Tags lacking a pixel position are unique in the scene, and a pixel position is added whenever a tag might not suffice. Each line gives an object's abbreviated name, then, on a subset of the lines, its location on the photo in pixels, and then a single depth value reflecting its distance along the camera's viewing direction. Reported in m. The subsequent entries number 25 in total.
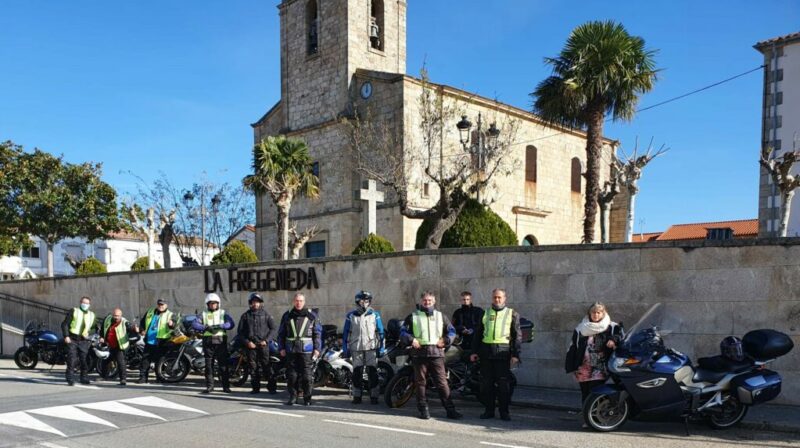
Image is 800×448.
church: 28.97
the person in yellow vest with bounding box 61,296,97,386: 12.84
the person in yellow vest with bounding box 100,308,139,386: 12.80
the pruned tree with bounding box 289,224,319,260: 26.79
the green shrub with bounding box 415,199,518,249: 14.70
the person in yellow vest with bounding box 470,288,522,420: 8.66
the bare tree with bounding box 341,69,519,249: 24.27
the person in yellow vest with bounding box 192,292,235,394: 11.57
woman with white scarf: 8.05
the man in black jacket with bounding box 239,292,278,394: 11.36
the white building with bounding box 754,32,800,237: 24.34
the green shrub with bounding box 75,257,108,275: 27.97
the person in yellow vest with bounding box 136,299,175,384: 13.04
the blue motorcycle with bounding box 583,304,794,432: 7.51
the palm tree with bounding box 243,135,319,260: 22.48
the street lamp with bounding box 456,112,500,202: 19.86
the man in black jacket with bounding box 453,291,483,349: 10.28
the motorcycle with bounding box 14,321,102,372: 16.31
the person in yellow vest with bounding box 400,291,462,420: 8.78
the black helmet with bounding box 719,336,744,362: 7.66
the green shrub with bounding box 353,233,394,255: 16.33
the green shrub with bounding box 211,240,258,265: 19.84
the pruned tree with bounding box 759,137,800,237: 16.94
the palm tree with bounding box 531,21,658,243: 16.30
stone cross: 21.53
